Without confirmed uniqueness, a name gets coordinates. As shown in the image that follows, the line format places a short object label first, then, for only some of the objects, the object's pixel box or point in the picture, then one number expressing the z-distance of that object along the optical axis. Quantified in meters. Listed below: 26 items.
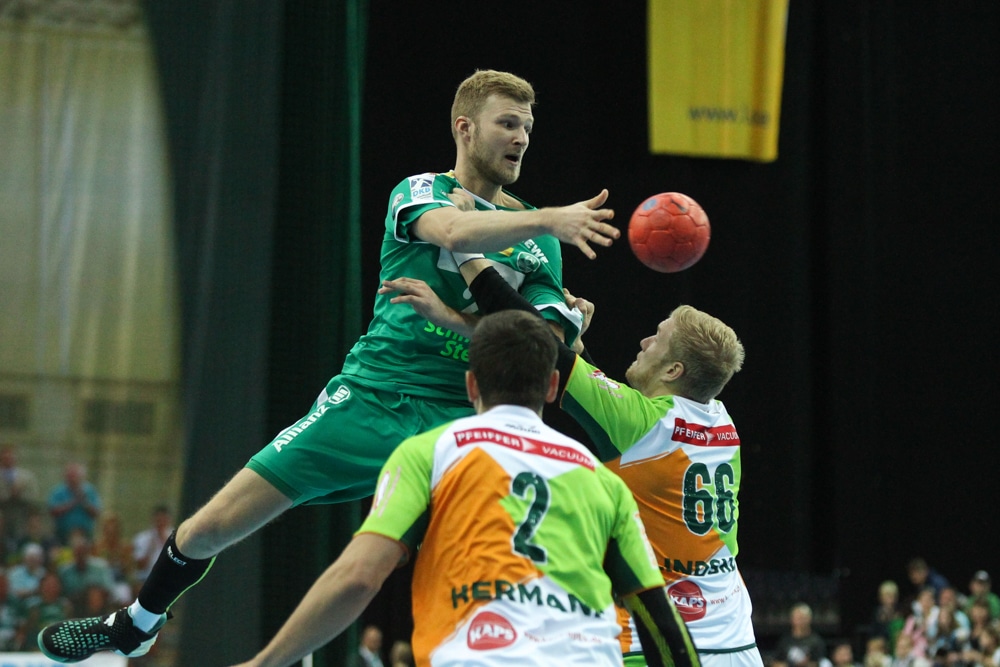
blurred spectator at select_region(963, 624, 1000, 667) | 14.59
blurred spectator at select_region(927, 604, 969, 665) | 15.32
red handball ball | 5.93
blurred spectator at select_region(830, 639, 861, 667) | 15.67
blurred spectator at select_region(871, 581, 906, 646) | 17.23
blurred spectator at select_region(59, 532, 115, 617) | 10.95
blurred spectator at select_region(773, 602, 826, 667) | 15.54
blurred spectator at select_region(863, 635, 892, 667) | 16.11
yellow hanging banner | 16.55
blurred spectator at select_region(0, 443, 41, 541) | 11.19
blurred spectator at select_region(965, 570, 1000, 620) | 16.20
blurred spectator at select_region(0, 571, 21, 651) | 10.71
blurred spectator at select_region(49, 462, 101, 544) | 11.16
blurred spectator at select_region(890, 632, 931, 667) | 15.66
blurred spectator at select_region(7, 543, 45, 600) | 10.94
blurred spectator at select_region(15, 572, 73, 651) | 10.83
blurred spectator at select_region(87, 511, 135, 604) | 11.09
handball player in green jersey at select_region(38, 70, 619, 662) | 5.35
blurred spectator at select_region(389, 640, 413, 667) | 15.16
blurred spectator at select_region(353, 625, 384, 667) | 15.21
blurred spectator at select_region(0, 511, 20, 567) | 11.09
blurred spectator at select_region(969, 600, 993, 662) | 15.41
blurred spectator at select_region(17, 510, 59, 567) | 10.97
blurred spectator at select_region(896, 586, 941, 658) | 15.95
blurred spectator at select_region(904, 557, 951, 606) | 17.81
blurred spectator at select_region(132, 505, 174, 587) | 11.11
